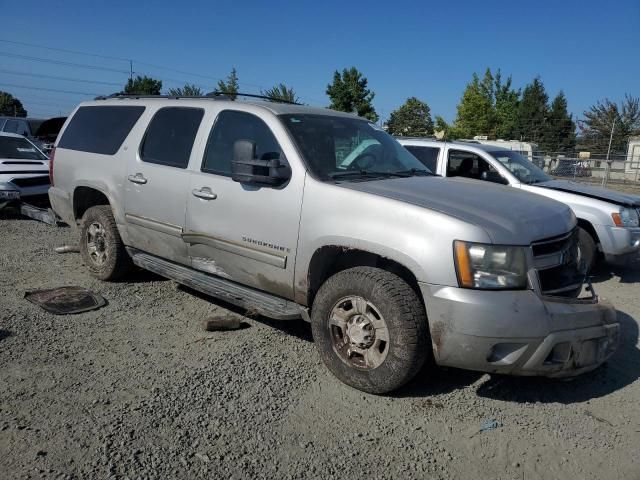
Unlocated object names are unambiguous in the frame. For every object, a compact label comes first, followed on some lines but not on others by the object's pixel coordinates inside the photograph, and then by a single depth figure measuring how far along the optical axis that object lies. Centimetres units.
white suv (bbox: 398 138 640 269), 673
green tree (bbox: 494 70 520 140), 5084
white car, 909
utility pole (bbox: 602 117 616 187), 1817
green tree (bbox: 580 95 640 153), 4359
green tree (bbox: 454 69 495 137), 4684
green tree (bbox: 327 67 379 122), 3597
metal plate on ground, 486
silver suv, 316
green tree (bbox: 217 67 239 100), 3226
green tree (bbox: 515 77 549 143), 5400
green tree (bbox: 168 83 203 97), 3088
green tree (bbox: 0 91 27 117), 7069
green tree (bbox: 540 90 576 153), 5259
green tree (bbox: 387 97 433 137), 6050
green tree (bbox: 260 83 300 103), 3231
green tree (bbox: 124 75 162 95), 3753
